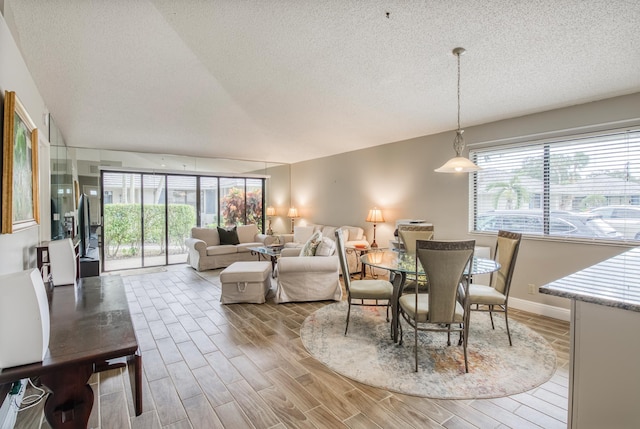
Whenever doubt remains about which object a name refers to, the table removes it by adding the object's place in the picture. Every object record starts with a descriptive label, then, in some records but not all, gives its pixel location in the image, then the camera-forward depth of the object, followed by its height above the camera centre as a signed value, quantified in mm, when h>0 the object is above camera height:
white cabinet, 1082 -586
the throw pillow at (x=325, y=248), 4324 -537
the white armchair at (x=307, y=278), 4098 -930
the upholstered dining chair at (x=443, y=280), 2336 -556
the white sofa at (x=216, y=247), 6152 -769
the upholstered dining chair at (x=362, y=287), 3080 -799
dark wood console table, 1221 -601
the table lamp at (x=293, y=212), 7691 -57
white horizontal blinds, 3180 +268
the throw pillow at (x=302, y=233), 6881 -523
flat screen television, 4238 -245
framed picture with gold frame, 1654 +259
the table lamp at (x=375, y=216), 5414 -106
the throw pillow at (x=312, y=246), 4355 -514
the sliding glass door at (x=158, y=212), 6180 -32
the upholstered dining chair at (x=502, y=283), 2893 -712
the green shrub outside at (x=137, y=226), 6176 -339
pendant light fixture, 2812 +434
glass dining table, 2730 -530
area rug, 2244 -1279
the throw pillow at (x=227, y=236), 6715 -568
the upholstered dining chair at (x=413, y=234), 3996 -321
